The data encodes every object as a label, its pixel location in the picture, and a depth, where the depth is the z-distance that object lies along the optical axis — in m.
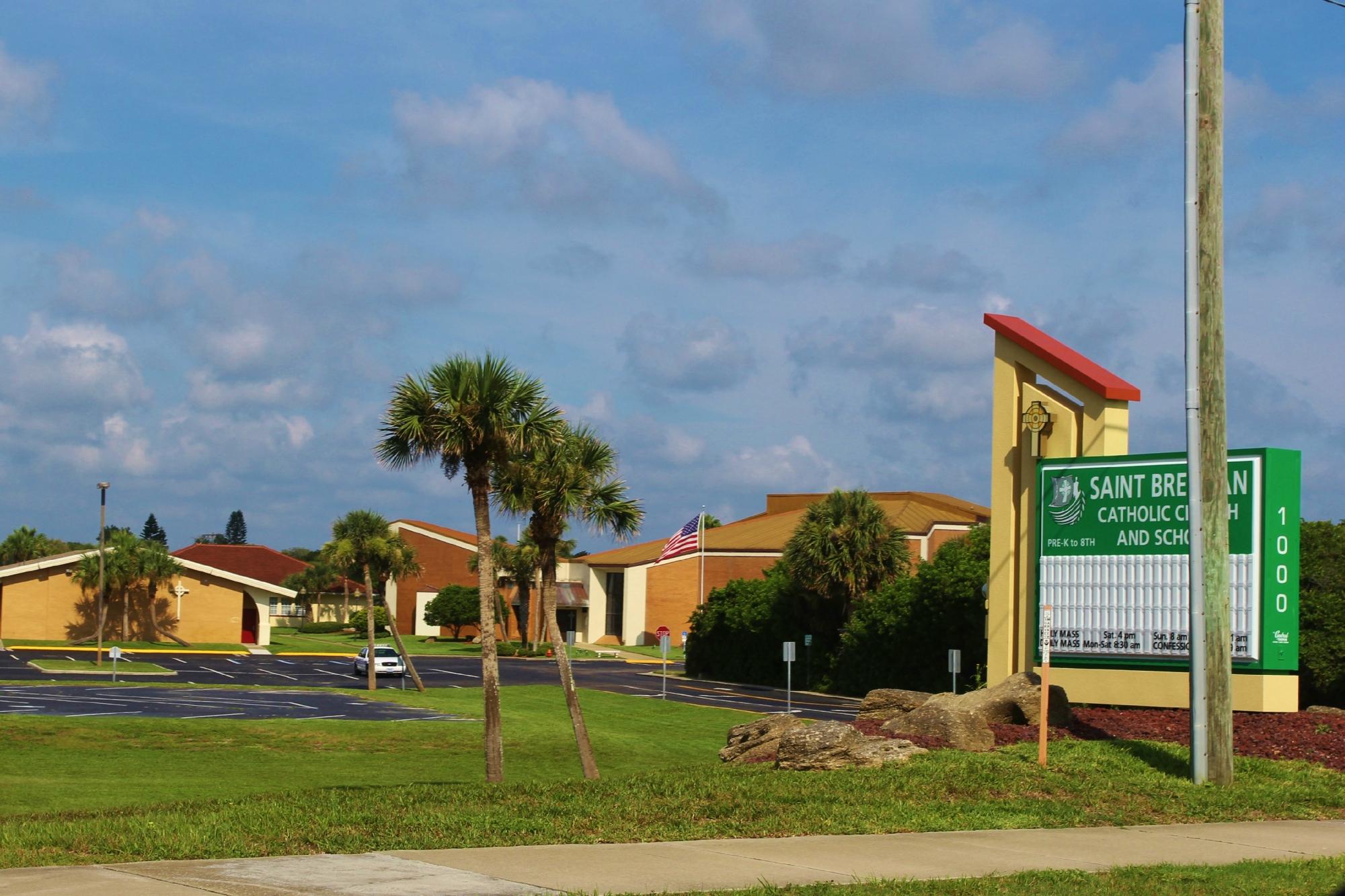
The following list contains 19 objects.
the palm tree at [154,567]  73.56
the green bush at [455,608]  101.88
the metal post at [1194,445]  15.80
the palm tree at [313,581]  121.38
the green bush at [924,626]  53.16
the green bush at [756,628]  63.97
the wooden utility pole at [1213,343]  16.05
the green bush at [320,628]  112.31
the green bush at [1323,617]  38.94
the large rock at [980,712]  18.42
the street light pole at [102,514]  60.97
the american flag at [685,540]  60.97
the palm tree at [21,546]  100.69
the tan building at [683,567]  88.00
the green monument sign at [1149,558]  19.95
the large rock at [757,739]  18.20
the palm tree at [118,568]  72.56
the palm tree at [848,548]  60.31
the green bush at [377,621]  102.44
